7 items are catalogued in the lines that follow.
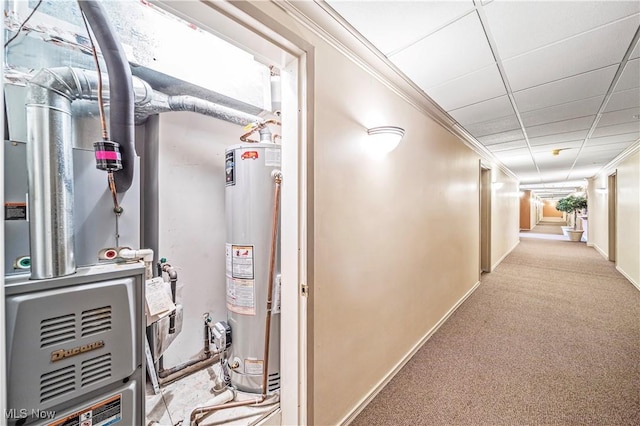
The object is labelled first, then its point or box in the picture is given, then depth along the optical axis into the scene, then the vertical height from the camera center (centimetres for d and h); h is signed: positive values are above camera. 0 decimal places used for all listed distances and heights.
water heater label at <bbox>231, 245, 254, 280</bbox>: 167 -35
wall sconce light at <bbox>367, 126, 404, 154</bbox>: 157 +47
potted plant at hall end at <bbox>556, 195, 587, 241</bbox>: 914 -1
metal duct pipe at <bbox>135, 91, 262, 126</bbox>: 171 +79
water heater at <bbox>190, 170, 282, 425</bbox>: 157 -56
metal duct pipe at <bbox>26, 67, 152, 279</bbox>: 85 +14
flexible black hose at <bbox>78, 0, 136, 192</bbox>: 99 +57
